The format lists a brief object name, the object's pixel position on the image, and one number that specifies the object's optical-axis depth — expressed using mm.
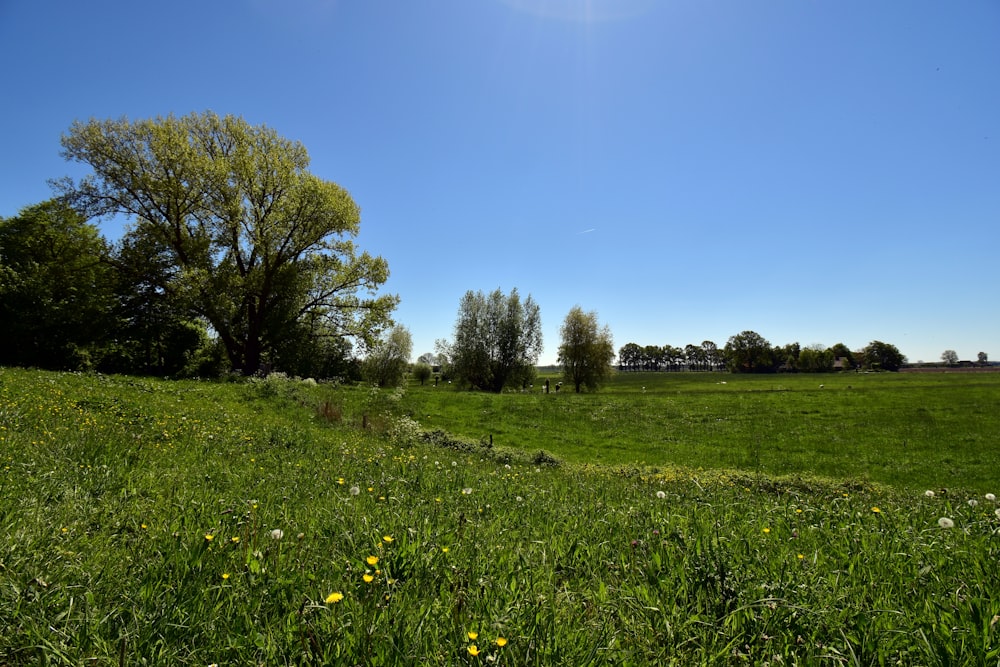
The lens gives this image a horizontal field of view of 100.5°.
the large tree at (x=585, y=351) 56188
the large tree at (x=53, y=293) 23547
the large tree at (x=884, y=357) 158625
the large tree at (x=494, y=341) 54812
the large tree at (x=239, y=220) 27266
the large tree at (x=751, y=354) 161625
